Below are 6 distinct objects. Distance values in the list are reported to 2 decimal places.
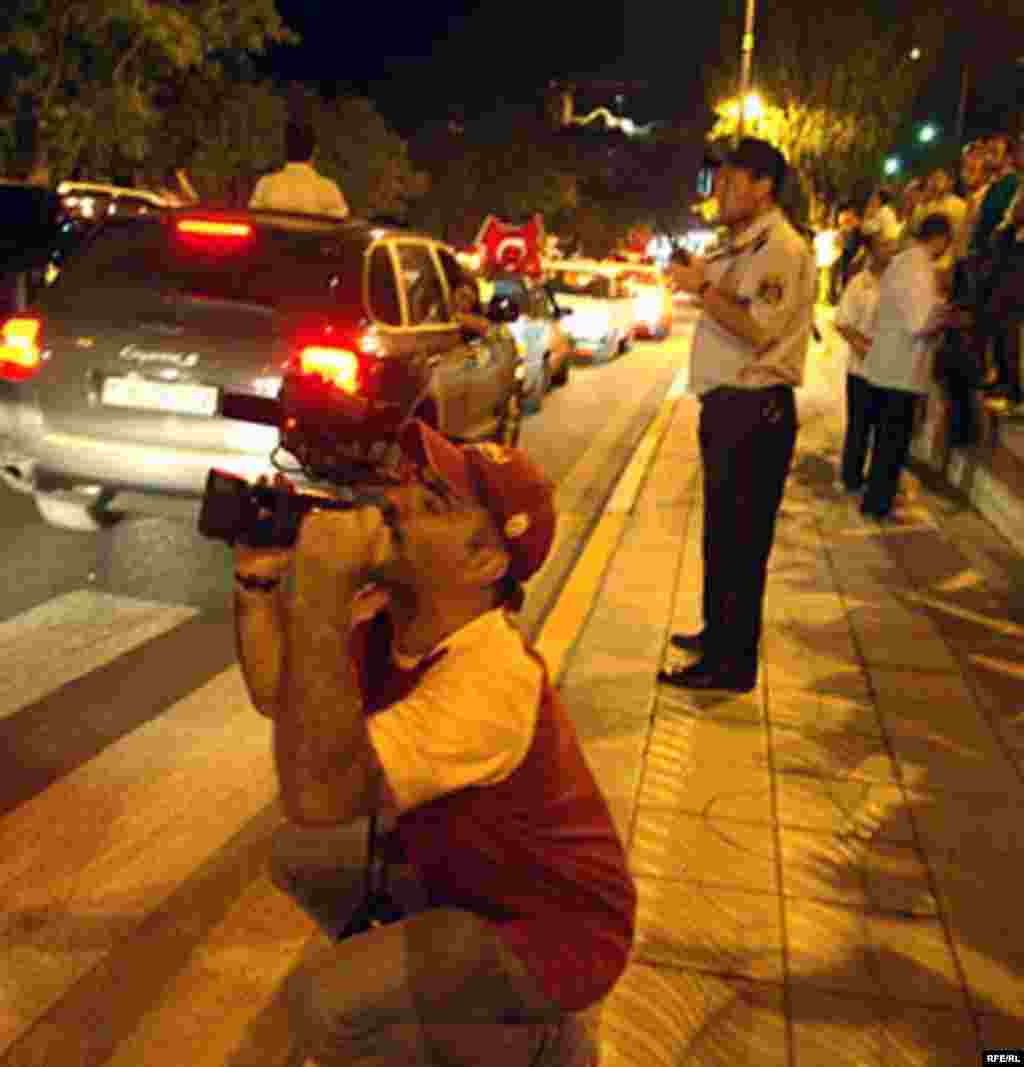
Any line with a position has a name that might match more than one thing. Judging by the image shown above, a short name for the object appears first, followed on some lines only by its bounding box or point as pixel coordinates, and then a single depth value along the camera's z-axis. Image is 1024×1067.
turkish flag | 18.62
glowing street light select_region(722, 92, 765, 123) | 32.25
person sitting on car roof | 8.64
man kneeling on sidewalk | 2.09
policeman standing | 4.76
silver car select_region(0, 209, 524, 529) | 6.19
